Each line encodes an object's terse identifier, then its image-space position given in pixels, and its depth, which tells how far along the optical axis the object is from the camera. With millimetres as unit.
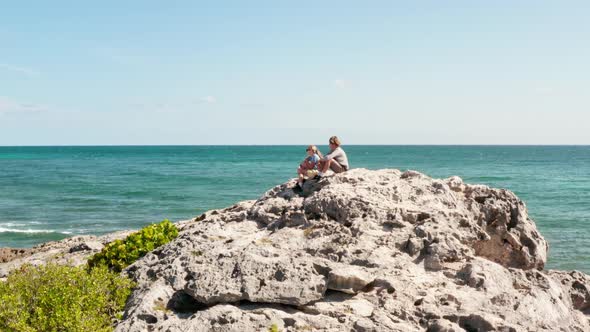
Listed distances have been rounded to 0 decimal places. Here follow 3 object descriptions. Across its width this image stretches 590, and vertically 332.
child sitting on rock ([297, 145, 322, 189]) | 14080
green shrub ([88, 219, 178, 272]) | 12391
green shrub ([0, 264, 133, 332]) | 9297
